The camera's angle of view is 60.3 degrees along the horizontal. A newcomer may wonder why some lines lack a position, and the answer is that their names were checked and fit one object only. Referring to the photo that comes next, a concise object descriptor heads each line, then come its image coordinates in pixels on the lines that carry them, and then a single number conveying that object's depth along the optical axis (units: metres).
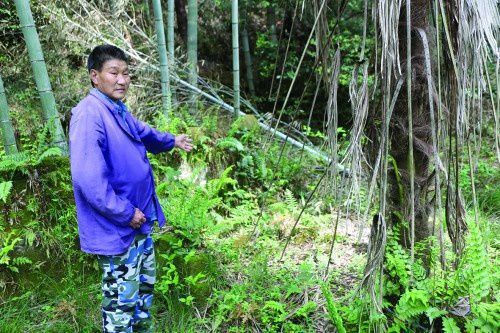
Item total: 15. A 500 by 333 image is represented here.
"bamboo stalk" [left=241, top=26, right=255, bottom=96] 9.08
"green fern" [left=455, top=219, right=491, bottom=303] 2.25
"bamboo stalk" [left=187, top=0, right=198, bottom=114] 6.05
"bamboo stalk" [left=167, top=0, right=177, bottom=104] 5.81
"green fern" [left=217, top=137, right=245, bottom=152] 4.96
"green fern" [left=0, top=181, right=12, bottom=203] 3.30
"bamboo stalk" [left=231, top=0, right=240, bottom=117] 4.80
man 2.21
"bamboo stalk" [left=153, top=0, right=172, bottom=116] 4.66
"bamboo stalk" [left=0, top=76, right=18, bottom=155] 3.79
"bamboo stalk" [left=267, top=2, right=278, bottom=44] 8.73
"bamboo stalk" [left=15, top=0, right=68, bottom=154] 3.57
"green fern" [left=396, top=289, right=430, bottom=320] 2.33
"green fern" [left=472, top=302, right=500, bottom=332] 2.19
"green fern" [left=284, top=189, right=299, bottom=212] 4.55
